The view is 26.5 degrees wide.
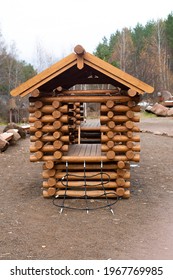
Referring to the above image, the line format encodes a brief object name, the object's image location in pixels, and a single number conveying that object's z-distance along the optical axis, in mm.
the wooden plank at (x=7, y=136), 14130
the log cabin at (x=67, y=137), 7164
